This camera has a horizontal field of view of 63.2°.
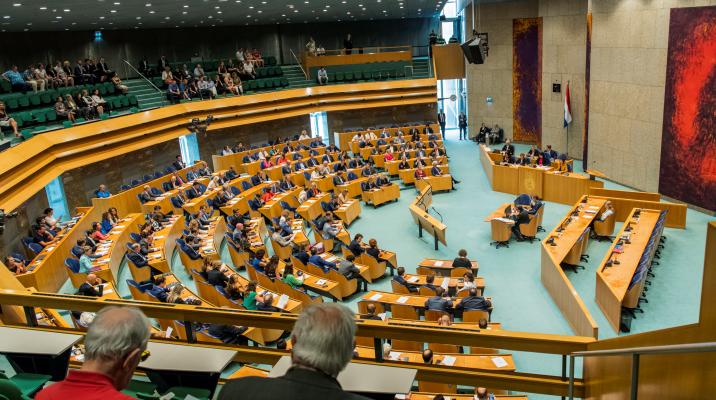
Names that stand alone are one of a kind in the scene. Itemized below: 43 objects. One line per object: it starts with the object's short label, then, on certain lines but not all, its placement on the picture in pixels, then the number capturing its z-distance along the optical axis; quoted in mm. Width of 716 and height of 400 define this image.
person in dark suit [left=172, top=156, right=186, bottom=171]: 20734
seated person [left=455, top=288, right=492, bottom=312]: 9500
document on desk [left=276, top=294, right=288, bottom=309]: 9727
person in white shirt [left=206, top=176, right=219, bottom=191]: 18391
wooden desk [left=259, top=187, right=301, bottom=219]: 16328
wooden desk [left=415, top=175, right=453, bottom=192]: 19438
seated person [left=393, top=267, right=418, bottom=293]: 10789
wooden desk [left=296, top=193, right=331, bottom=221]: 16500
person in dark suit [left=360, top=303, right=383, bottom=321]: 8469
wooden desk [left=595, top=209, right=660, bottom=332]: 9562
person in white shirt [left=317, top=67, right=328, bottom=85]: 27688
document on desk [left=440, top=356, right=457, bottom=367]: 7398
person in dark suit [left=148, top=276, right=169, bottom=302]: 9867
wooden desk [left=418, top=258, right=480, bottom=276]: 11750
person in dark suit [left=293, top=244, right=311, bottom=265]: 12367
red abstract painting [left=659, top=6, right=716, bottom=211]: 14992
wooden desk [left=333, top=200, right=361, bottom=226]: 16125
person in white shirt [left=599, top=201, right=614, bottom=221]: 13836
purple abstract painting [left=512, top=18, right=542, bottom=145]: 25469
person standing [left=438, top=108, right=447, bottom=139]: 28969
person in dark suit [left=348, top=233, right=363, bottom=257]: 12555
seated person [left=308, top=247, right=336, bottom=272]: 11750
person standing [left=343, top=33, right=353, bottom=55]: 29344
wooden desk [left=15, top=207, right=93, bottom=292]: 11219
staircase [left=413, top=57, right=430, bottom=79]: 29062
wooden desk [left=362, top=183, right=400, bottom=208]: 18219
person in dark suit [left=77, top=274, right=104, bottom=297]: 9474
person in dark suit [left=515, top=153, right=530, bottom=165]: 18891
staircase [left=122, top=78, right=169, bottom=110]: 21664
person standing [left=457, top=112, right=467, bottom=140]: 28812
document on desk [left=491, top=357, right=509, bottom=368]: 7523
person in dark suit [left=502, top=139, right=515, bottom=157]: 19764
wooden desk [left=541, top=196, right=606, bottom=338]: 9156
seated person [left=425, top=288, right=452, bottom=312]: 9531
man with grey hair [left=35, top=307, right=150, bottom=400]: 1995
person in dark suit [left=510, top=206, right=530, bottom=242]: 14041
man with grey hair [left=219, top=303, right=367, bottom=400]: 1841
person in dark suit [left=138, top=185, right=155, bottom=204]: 17125
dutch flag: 22344
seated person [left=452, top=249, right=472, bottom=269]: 11477
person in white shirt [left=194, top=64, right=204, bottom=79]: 24238
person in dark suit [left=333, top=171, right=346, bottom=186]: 18891
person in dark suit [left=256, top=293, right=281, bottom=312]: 9609
